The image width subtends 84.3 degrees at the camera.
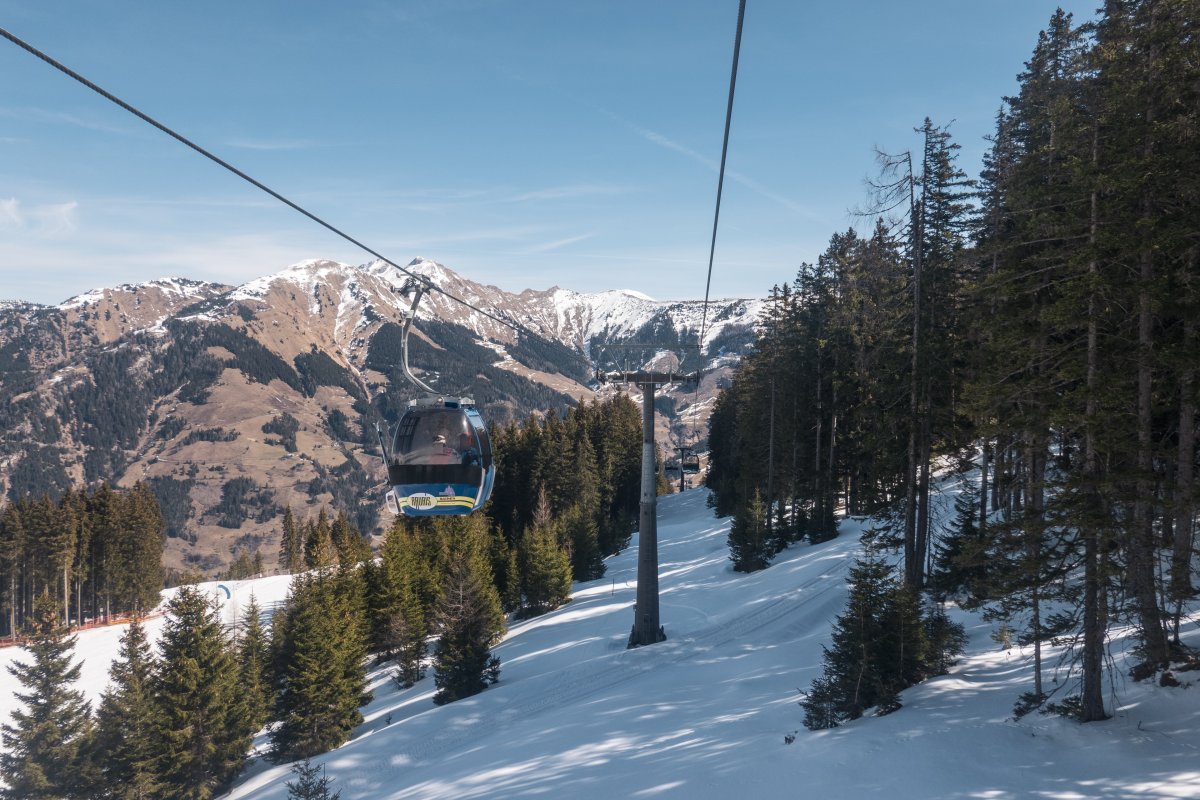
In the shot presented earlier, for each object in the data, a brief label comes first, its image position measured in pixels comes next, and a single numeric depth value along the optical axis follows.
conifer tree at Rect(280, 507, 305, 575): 84.11
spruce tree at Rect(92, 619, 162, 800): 24.33
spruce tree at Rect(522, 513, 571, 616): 39.09
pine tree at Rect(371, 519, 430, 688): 33.03
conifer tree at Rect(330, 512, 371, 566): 38.83
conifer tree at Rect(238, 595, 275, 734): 28.70
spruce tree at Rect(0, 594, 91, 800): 24.72
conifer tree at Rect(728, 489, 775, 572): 36.72
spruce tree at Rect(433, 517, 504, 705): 26.91
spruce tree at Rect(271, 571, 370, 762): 26.31
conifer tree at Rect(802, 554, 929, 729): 16.53
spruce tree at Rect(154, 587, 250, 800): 25.05
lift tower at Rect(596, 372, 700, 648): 24.95
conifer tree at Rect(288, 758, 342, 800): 17.79
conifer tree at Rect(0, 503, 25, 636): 53.25
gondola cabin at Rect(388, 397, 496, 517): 14.35
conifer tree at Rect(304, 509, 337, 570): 29.92
